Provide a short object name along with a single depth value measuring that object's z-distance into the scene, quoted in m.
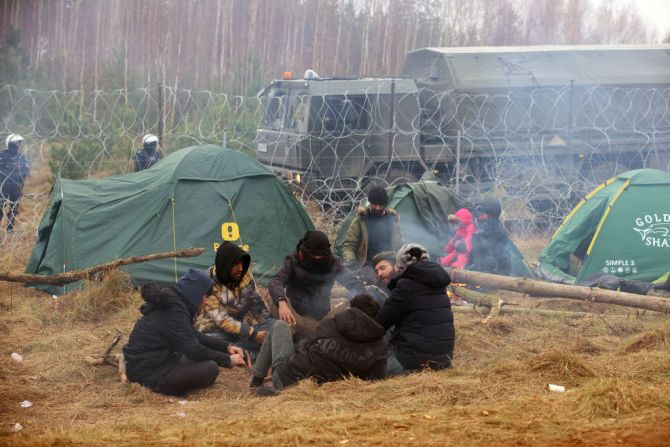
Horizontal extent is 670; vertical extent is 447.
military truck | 14.52
